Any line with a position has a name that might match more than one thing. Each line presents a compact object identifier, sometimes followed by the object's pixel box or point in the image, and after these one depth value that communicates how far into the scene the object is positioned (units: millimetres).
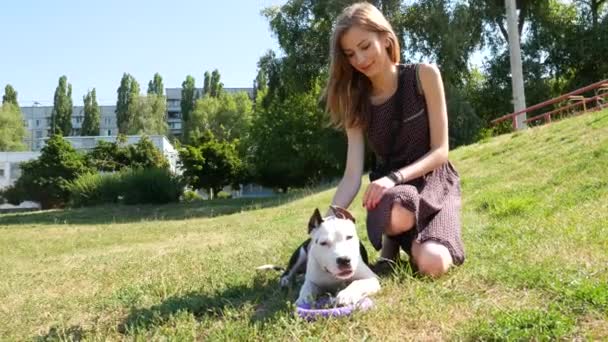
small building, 58509
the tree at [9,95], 86562
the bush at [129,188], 25234
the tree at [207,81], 86500
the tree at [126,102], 76338
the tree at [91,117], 86250
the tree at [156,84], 94312
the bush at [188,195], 28767
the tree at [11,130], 67938
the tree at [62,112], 84875
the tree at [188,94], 85562
